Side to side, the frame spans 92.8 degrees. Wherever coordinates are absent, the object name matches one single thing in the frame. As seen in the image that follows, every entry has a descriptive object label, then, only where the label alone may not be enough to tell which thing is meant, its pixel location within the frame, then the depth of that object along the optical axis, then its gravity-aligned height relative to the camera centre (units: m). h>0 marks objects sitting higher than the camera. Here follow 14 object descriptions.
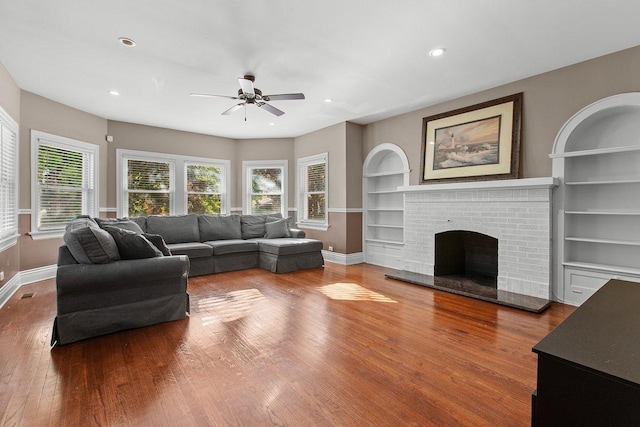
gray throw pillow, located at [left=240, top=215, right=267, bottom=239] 6.18 -0.37
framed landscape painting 4.12 +1.01
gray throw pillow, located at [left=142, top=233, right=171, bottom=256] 3.43 -0.40
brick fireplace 3.74 -0.14
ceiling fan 3.59 +1.42
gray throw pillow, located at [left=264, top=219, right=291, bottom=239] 6.06 -0.43
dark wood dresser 0.62 -0.36
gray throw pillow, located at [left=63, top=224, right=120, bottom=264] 2.65 -0.34
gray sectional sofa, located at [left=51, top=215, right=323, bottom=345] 2.54 -0.68
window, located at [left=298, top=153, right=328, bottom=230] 6.62 +0.39
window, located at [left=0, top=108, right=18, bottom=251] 3.71 +0.32
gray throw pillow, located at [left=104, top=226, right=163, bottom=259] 2.97 -0.36
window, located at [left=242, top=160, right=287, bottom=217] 7.39 +0.50
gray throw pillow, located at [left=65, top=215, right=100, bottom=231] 3.07 -0.17
